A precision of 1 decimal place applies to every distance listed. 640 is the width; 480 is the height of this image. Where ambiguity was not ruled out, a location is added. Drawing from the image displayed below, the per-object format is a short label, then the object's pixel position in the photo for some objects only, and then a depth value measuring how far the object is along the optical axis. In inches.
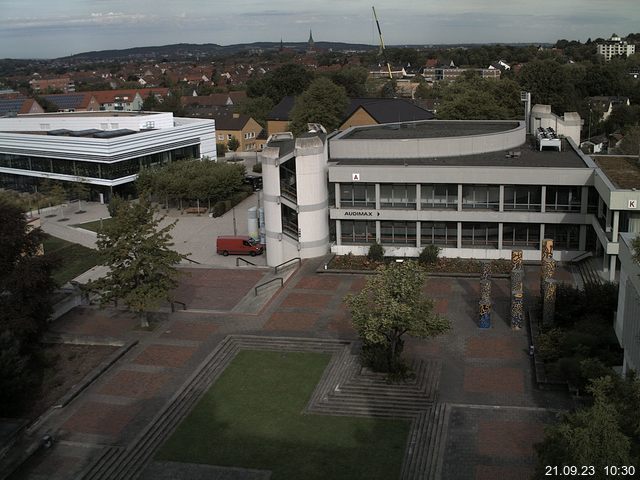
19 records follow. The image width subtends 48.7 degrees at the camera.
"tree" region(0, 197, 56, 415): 980.6
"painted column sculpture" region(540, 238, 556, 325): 1120.2
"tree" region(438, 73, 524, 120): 2837.1
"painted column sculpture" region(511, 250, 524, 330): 1138.7
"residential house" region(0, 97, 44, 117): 4757.9
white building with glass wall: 2544.3
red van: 1729.8
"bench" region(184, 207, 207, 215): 2302.2
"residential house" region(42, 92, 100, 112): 5310.0
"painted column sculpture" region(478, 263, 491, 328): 1156.5
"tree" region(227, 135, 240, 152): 3620.1
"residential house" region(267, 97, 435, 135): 3233.3
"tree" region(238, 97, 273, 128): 4050.2
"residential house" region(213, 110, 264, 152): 3676.2
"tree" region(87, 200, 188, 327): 1156.5
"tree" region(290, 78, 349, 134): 3120.1
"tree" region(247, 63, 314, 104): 4569.4
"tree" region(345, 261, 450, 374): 951.6
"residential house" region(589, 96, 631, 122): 4030.8
